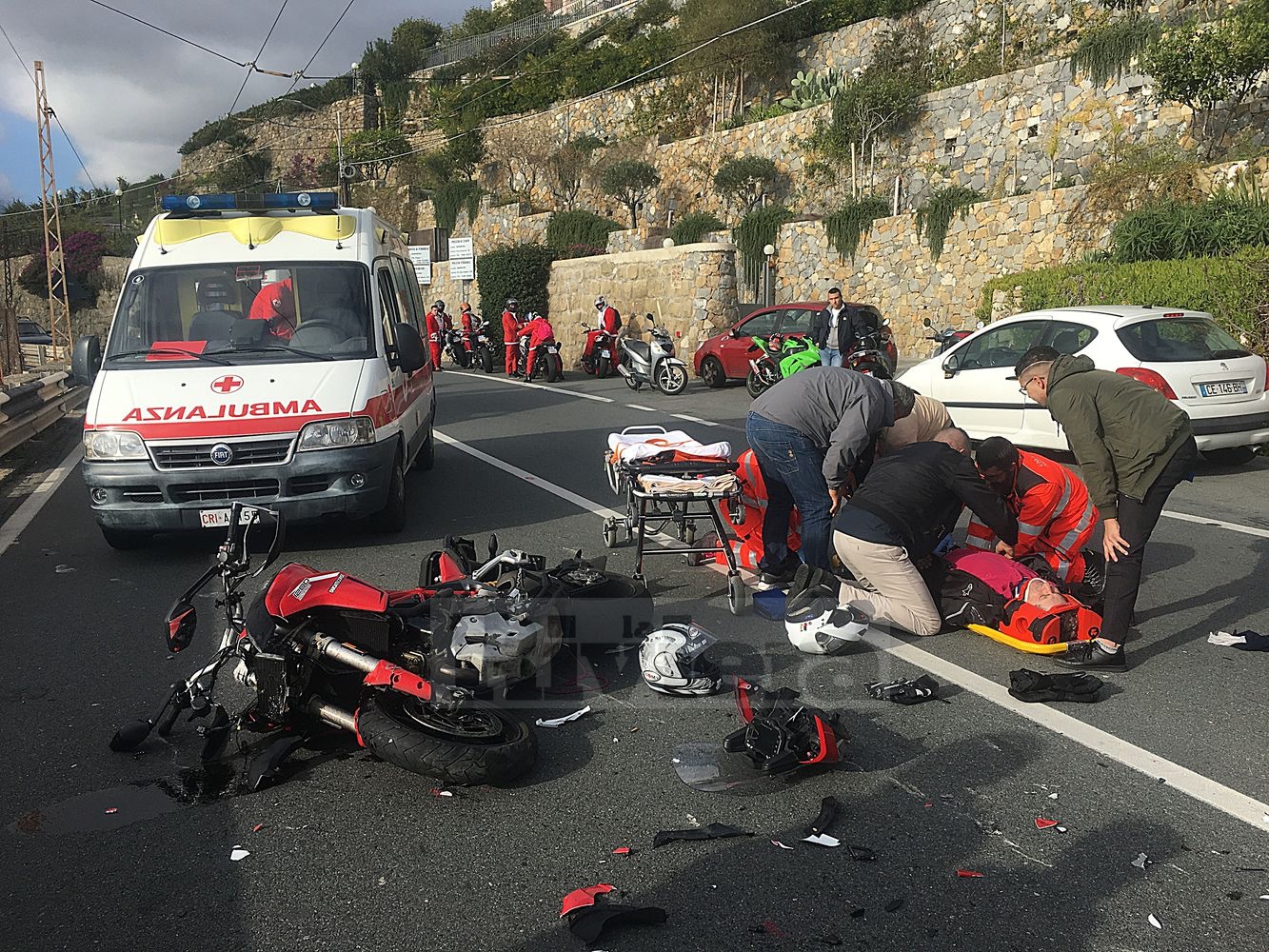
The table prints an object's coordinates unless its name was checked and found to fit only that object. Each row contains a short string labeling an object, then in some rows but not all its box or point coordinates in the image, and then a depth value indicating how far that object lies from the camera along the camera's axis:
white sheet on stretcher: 6.44
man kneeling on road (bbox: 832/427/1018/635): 5.48
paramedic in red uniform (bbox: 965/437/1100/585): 5.76
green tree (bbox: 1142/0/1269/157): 17.97
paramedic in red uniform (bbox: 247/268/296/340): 7.96
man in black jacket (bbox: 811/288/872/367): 17.17
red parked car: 19.03
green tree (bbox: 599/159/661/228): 36.03
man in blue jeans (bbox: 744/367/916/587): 5.98
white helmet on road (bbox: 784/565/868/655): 5.16
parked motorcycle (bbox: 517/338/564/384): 23.00
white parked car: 9.62
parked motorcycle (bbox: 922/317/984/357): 17.42
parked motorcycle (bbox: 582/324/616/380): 23.69
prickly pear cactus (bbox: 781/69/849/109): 31.70
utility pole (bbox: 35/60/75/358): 35.62
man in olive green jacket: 4.92
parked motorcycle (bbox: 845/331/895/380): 17.11
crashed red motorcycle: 3.88
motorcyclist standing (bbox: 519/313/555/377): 23.20
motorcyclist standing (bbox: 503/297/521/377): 24.70
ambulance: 7.09
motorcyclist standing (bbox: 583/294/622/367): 23.42
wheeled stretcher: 6.18
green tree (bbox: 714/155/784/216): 31.70
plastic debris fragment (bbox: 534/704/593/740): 4.44
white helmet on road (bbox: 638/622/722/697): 4.70
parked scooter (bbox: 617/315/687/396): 19.27
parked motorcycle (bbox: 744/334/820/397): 17.42
